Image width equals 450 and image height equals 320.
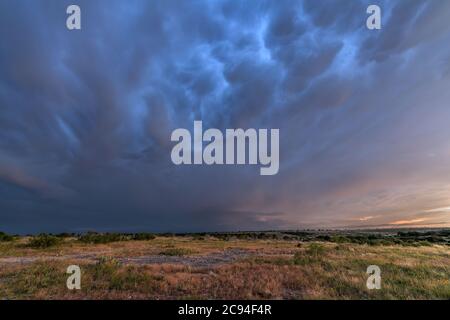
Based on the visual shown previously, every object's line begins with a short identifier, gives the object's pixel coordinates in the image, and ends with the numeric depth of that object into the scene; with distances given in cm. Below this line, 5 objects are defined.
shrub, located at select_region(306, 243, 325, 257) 1995
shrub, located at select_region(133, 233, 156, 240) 4993
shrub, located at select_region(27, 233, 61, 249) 3020
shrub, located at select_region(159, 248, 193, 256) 2309
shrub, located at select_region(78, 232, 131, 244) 3888
